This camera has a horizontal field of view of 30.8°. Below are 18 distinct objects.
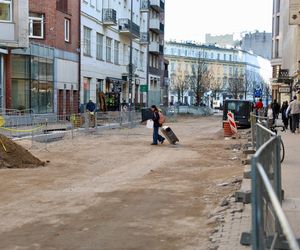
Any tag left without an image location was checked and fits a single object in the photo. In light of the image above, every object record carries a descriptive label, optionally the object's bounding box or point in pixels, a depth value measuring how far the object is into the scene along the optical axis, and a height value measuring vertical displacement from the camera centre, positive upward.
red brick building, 33.00 +1.89
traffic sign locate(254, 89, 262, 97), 48.92 +0.13
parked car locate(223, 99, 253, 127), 35.34 -1.02
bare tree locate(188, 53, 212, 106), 85.11 +2.23
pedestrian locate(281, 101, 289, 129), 29.33 -1.14
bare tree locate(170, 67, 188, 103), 109.40 +2.11
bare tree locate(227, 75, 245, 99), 102.19 +1.36
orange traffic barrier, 26.80 -1.79
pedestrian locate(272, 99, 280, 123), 35.39 -0.88
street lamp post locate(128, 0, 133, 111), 43.98 +1.64
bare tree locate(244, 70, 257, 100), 107.25 +2.58
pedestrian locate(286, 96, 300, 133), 24.88 -0.82
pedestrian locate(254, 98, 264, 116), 34.45 -0.79
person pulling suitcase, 22.31 -1.37
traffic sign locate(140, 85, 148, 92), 52.72 +0.45
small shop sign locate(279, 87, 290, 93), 51.72 +0.41
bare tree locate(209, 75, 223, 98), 111.42 +1.54
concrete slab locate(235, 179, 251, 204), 8.46 -1.60
